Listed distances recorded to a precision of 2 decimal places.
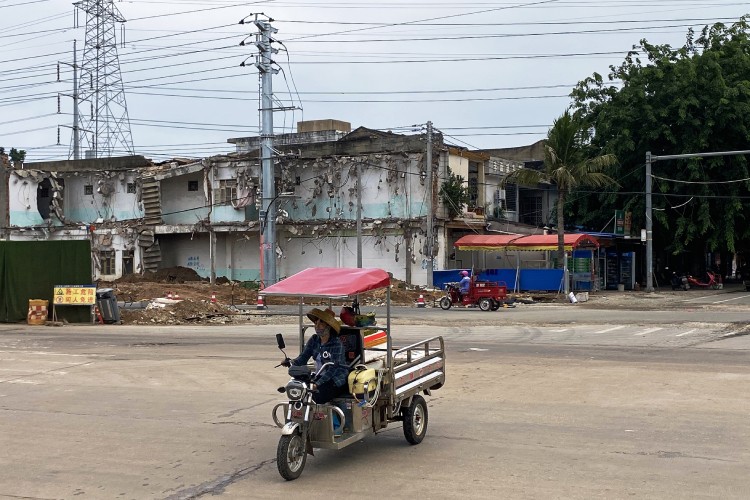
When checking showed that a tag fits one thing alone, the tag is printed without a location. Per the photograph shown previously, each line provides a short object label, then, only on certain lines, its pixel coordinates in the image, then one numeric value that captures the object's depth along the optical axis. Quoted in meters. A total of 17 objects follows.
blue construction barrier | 42.83
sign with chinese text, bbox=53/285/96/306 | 27.25
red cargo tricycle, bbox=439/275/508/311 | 33.84
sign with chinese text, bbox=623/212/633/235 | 48.50
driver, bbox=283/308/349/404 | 8.39
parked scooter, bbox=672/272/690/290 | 48.03
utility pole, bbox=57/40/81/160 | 71.25
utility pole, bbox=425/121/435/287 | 42.82
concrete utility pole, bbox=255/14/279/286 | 41.25
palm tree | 40.16
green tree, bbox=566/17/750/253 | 46.50
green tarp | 27.03
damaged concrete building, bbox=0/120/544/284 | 46.81
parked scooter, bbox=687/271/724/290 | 49.36
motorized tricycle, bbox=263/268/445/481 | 8.08
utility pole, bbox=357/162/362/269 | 42.06
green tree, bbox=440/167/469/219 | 45.75
